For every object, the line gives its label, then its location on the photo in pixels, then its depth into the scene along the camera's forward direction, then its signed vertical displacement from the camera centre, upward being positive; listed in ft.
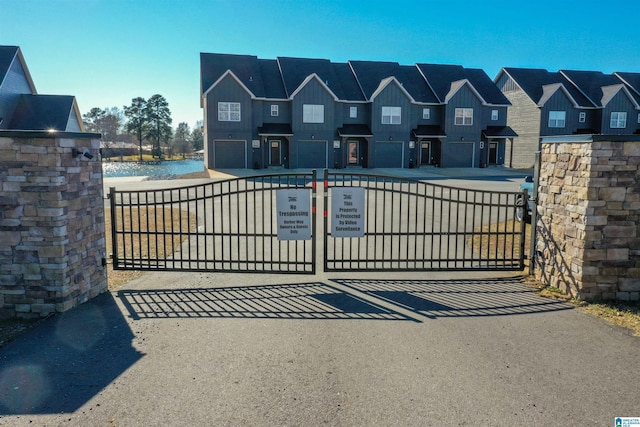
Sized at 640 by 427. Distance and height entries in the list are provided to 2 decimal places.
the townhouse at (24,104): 100.01 +11.74
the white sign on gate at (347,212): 26.12 -3.18
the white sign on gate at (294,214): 25.98 -3.30
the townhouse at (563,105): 147.23 +17.31
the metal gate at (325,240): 26.25 -6.50
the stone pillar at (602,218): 22.02 -2.91
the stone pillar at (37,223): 20.07 -3.04
